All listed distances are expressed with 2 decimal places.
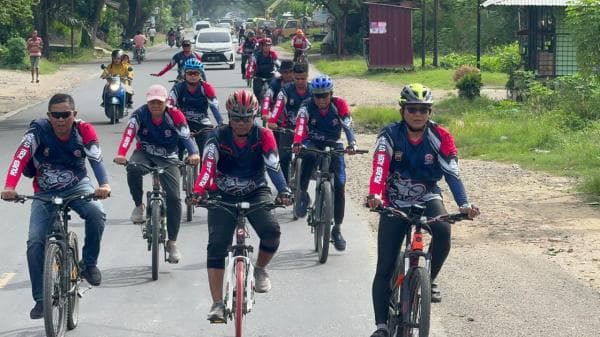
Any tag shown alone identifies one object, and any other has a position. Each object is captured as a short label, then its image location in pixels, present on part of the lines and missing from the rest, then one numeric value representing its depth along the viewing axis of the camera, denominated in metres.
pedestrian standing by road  40.28
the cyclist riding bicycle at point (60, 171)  8.38
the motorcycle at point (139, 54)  55.56
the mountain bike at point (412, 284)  7.00
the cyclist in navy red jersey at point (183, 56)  20.52
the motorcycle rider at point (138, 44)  54.69
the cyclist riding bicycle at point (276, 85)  14.07
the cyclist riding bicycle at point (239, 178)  8.14
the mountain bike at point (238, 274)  7.64
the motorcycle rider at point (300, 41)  29.81
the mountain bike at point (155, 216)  10.38
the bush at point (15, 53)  48.50
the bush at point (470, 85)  28.69
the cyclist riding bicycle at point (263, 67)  22.92
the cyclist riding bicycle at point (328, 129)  11.63
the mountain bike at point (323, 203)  11.14
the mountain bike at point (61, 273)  7.84
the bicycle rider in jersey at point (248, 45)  37.22
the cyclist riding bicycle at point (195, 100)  13.91
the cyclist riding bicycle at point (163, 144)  10.80
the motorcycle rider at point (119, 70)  25.23
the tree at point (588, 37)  16.36
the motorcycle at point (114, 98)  25.14
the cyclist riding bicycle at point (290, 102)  12.95
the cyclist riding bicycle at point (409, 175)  7.62
